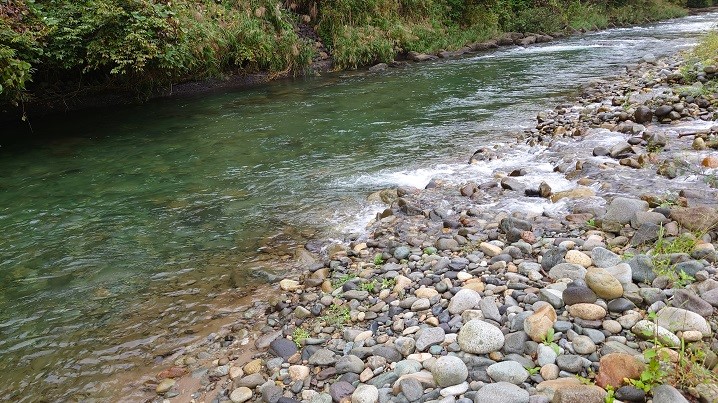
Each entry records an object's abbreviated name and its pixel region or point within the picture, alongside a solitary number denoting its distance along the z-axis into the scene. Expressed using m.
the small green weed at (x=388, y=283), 4.16
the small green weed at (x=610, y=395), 2.28
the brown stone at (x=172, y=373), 3.54
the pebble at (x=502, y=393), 2.42
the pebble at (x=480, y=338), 2.89
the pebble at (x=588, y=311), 2.96
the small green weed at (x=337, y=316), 3.81
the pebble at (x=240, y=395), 3.18
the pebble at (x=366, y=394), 2.76
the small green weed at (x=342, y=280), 4.47
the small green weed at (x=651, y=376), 2.31
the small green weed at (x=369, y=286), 4.19
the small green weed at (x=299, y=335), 3.67
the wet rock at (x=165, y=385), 3.41
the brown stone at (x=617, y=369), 2.40
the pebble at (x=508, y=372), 2.59
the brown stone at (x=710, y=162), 5.64
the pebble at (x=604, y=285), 3.09
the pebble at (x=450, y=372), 2.70
